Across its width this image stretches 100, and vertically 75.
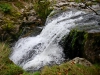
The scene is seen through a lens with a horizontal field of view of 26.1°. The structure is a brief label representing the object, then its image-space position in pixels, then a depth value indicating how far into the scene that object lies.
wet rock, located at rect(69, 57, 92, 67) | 6.23
